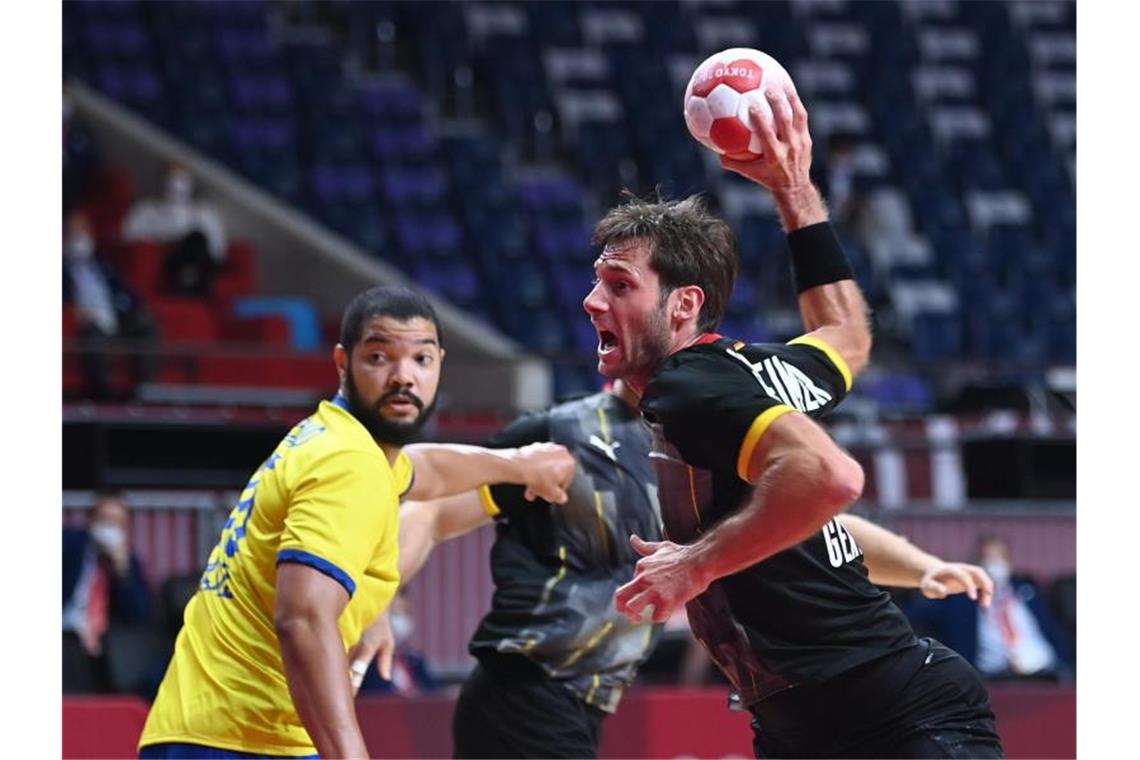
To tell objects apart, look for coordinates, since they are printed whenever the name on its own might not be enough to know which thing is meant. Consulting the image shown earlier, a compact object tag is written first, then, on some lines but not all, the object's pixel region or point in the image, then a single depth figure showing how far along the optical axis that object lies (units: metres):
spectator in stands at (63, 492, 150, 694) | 18.44
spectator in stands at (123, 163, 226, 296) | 28.73
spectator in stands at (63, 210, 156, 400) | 25.20
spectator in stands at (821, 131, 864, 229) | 35.72
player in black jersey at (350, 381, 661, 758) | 11.19
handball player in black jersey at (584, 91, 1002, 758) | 7.50
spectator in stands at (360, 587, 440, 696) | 18.42
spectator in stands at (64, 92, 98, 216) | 30.17
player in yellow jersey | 7.82
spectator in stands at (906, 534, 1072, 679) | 21.00
